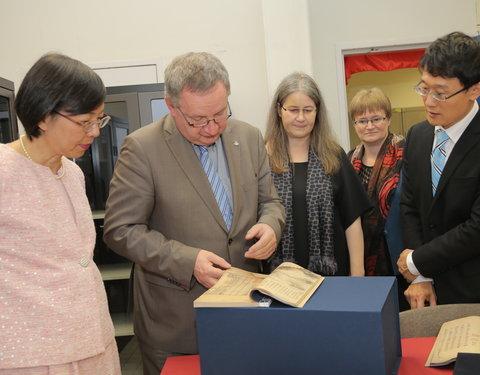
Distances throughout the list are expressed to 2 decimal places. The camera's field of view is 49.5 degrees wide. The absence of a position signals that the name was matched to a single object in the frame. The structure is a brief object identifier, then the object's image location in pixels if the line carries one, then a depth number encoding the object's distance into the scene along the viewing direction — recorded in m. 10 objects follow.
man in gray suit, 1.65
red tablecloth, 1.33
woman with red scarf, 2.55
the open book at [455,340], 1.32
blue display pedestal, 1.14
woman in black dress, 2.32
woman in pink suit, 1.25
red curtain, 4.86
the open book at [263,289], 1.21
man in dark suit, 1.88
